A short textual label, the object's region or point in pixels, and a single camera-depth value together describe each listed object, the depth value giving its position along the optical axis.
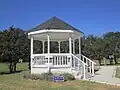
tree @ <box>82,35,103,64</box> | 21.84
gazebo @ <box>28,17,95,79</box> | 9.11
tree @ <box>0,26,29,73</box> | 14.92
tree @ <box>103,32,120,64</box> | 23.36
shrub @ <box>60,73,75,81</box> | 8.24
